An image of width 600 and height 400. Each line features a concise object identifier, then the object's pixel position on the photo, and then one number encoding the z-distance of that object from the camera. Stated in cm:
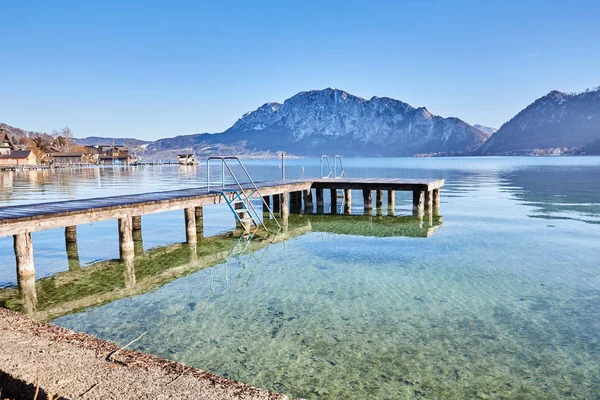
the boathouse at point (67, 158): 12562
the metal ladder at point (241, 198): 1766
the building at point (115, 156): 14559
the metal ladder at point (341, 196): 2985
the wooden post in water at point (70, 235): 1617
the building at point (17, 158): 9956
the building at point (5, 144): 10471
